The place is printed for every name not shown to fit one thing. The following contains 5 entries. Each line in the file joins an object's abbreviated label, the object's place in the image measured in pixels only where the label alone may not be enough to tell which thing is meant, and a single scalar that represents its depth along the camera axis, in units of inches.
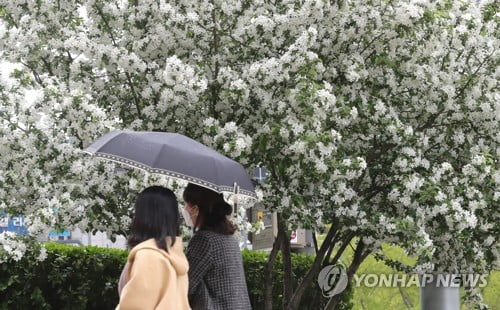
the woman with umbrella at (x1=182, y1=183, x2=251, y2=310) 323.3
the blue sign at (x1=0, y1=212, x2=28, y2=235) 497.4
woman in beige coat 271.9
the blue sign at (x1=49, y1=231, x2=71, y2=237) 475.8
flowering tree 474.6
